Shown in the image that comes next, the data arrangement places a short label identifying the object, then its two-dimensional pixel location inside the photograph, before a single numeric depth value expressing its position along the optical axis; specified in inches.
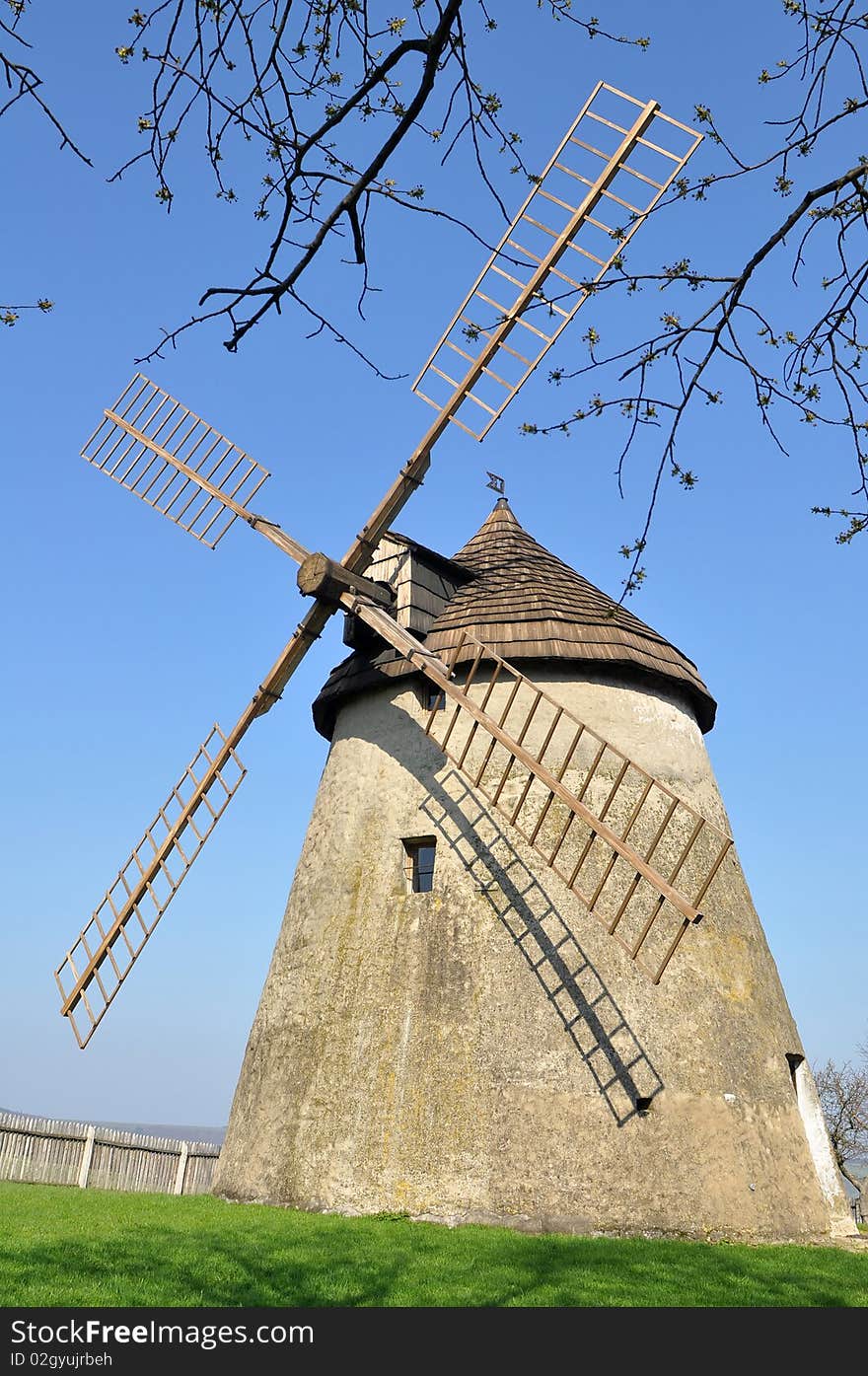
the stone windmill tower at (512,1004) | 373.1
